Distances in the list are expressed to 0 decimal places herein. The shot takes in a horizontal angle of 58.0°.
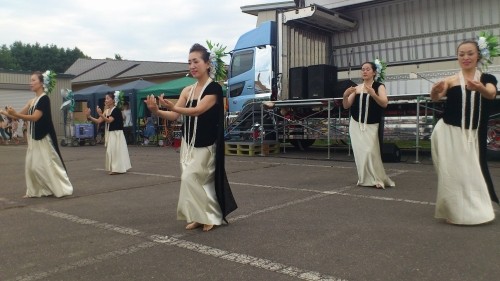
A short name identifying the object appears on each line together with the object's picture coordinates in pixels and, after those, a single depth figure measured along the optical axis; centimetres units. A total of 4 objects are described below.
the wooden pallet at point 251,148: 1250
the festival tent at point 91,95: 2194
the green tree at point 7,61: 8400
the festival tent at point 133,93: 1944
